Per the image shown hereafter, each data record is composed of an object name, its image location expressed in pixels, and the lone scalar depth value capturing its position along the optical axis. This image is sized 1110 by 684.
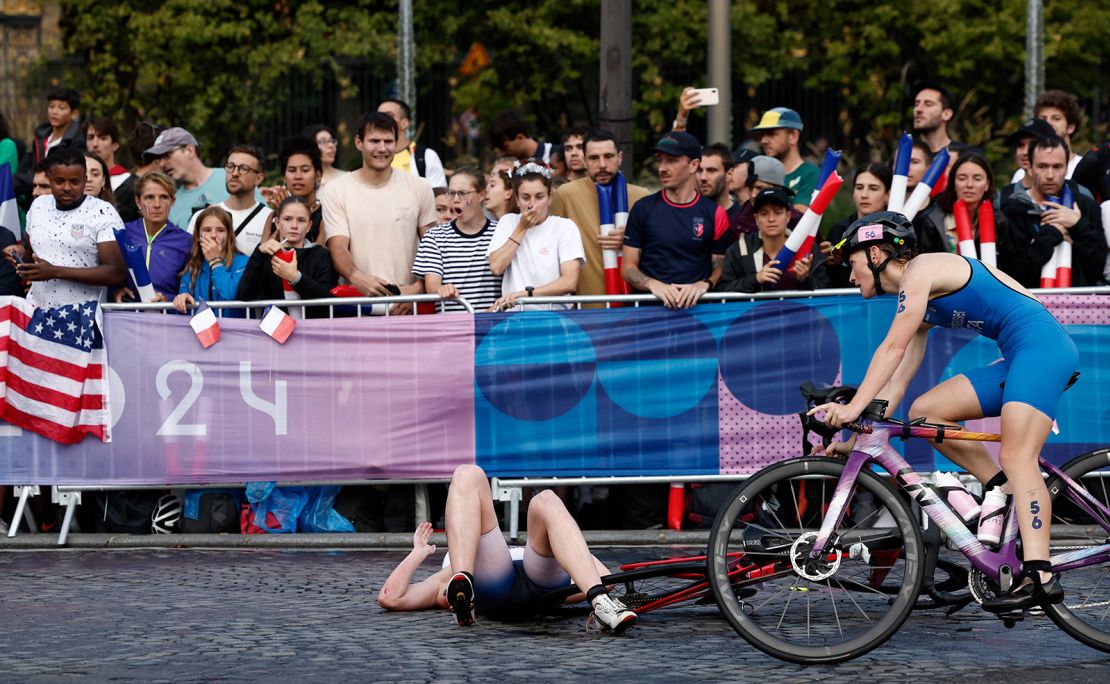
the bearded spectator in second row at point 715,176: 11.97
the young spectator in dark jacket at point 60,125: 14.19
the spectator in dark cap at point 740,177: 12.41
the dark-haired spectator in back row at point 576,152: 12.80
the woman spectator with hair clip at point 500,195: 11.62
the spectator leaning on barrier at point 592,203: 11.38
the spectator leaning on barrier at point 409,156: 13.10
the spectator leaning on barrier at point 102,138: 13.62
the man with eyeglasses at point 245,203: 11.60
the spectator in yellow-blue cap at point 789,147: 12.12
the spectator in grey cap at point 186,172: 12.55
